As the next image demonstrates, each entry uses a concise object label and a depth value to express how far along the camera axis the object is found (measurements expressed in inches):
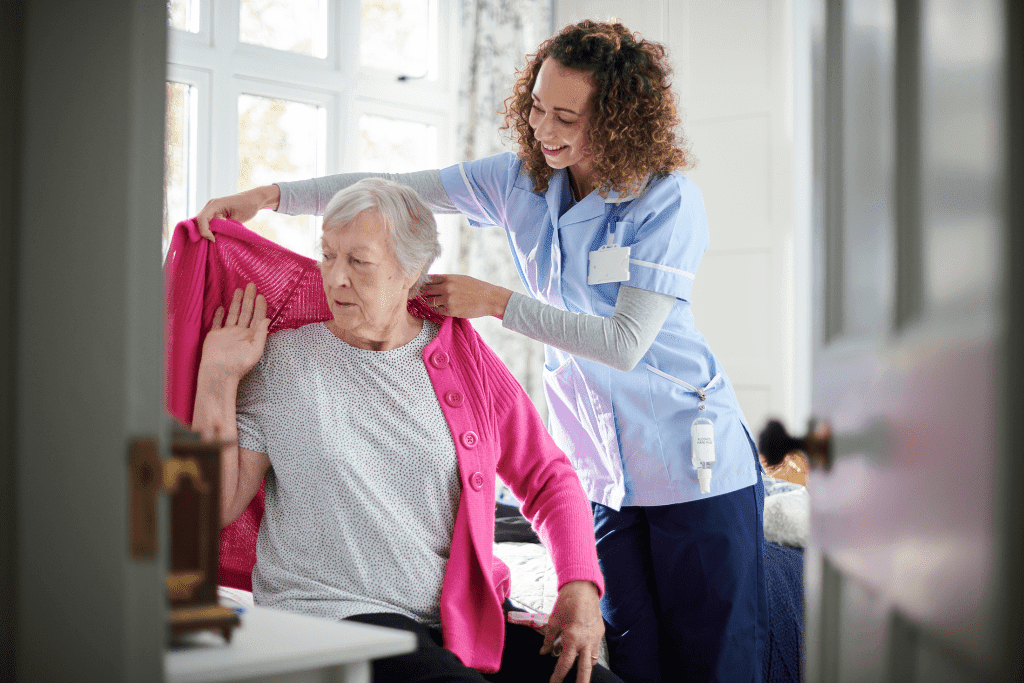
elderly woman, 55.3
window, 133.5
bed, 72.9
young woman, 63.5
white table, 32.0
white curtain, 151.9
